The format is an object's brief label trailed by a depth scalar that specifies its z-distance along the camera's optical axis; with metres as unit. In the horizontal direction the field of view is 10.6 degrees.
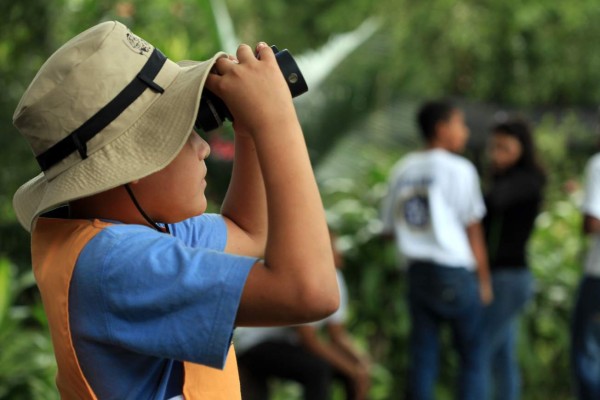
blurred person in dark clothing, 7.94
